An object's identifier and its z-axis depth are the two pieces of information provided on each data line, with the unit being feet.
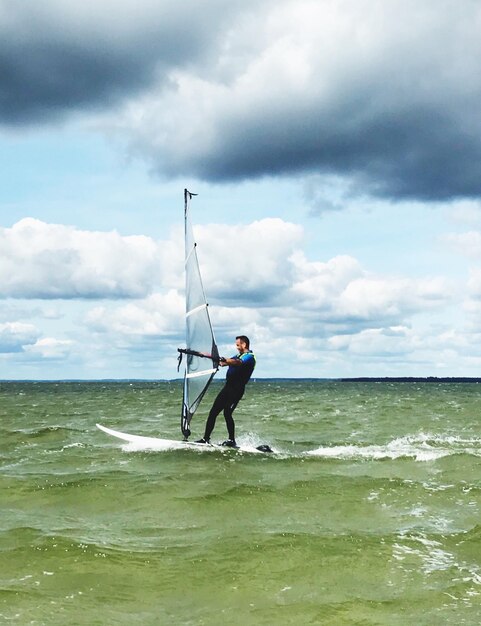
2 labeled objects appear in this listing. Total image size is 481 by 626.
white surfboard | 53.42
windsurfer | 51.65
